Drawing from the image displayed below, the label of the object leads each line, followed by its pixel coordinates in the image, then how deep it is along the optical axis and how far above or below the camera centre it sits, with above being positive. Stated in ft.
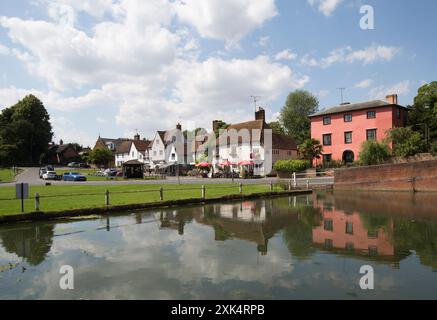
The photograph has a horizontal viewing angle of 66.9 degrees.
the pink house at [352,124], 141.26 +17.87
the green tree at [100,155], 251.23 +9.47
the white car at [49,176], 160.99 -3.76
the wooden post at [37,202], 52.80 -5.45
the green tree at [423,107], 141.28 +24.94
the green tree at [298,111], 251.39 +41.29
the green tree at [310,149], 156.46 +7.21
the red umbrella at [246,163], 181.25 +1.24
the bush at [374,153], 122.42 +3.76
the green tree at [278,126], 259.31 +30.39
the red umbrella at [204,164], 192.44 +0.81
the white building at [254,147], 180.04 +10.11
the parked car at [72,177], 151.74 -4.24
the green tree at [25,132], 262.67 +30.32
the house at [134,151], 279.06 +14.45
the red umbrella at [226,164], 193.95 +0.96
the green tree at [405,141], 121.49 +7.99
